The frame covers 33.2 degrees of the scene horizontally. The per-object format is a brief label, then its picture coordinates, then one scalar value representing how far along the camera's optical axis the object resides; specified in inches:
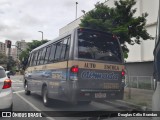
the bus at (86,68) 345.4
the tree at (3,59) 4200.8
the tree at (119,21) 616.1
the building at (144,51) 944.3
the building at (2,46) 6490.7
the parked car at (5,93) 308.7
